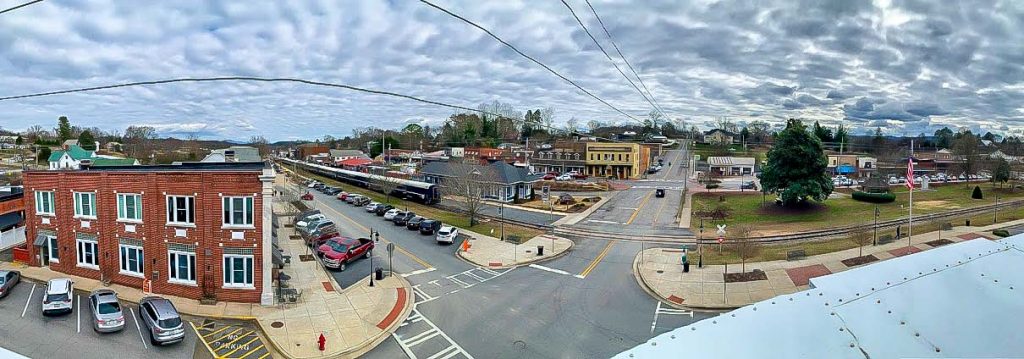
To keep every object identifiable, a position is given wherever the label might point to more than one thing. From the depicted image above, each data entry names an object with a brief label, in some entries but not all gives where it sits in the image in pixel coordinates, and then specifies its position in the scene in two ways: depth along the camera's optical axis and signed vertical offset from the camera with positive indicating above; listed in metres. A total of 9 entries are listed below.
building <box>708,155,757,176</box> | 98.62 -3.35
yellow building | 89.50 -2.21
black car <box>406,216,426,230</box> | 42.09 -6.22
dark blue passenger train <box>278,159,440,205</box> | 58.50 -5.06
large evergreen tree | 46.59 -1.60
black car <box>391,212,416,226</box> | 44.09 -6.10
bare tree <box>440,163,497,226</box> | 45.34 -3.72
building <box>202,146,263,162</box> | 41.44 -1.02
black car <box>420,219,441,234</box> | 40.06 -6.12
